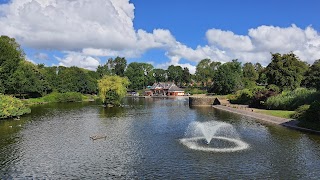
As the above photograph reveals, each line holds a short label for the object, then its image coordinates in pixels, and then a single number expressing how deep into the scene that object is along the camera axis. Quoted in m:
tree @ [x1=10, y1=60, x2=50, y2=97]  63.20
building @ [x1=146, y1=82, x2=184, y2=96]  119.06
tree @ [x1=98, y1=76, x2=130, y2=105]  57.00
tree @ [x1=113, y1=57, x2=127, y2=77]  146.21
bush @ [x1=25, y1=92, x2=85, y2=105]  73.14
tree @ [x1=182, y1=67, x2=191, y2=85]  144.36
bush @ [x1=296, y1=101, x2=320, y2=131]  29.42
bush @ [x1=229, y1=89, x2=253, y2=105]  59.41
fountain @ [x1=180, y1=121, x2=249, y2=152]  22.43
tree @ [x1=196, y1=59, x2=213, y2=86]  139.92
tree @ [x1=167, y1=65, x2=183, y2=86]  145.70
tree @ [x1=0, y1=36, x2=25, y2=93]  55.43
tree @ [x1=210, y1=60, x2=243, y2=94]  78.80
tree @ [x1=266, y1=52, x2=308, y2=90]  53.35
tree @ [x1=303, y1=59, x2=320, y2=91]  71.42
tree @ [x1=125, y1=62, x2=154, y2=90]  135.57
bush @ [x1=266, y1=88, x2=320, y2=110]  40.75
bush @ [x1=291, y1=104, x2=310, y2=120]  34.63
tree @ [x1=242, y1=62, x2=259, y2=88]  117.35
